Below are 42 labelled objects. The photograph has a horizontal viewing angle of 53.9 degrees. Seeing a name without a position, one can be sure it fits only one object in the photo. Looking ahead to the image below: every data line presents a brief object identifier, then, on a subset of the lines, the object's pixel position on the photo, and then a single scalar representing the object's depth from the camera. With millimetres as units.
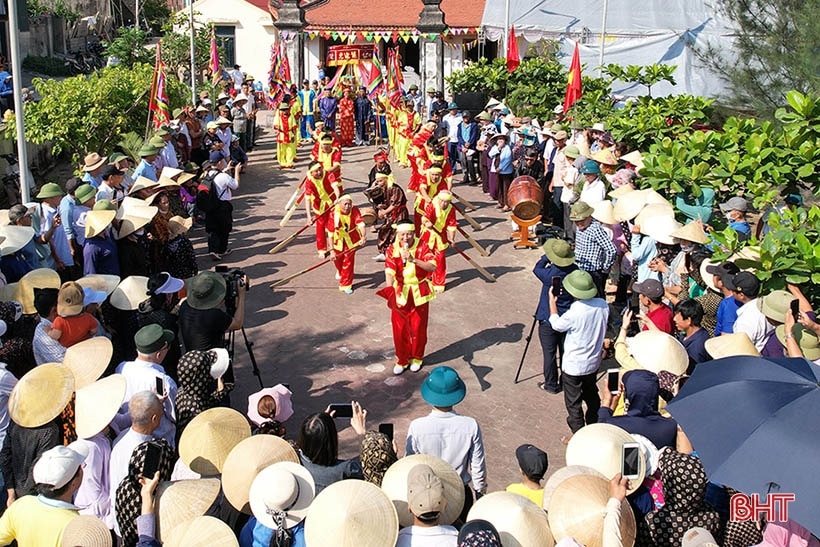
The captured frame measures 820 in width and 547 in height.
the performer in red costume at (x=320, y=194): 11227
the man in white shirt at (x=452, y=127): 16250
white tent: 21203
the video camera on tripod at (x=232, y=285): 7109
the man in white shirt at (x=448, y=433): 4879
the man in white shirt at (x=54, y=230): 8023
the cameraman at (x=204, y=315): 6328
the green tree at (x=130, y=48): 26531
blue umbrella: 3260
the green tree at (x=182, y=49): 27320
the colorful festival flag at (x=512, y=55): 19500
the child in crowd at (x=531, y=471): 4203
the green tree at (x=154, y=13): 41188
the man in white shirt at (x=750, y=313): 6035
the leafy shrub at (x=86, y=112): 12164
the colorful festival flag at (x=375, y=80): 19759
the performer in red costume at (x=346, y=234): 10016
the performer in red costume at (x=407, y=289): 7570
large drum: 11477
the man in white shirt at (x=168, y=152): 11867
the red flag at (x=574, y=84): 14539
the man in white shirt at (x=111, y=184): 9172
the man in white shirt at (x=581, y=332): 6410
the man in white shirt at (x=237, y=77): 27477
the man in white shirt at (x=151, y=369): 5074
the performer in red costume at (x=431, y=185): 10976
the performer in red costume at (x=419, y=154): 12734
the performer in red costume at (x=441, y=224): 9469
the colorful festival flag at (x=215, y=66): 21156
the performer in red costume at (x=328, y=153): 11898
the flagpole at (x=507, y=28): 21516
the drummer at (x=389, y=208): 10930
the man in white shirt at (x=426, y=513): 3668
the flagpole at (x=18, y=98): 8312
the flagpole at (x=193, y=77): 18719
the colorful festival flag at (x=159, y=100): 13500
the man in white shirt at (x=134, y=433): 4469
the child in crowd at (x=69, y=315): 5848
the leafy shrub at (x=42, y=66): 31158
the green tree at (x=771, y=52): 10211
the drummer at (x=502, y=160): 13367
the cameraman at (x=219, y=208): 10945
